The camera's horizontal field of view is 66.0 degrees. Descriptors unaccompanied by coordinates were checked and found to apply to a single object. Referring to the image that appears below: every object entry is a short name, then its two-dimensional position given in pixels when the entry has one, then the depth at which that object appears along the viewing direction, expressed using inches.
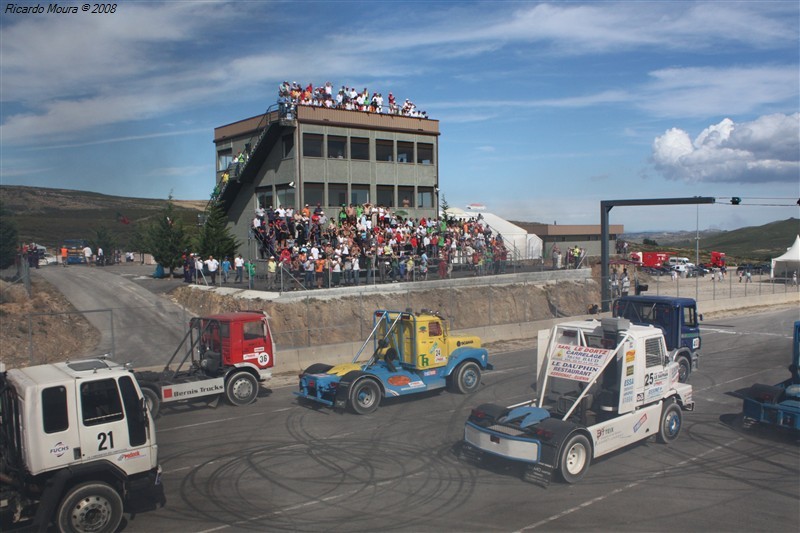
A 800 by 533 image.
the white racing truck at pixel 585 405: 398.0
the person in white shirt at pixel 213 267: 1149.9
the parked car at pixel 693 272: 2544.3
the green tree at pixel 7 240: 1366.9
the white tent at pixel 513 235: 1629.2
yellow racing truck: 584.7
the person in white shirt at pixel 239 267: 1143.6
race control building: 1433.3
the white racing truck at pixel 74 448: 318.3
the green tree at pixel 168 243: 1375.5
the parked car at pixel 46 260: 1863.7
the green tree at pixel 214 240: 1272.1
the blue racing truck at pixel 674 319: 726.5
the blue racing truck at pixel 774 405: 491.1
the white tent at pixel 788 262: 2183.8
